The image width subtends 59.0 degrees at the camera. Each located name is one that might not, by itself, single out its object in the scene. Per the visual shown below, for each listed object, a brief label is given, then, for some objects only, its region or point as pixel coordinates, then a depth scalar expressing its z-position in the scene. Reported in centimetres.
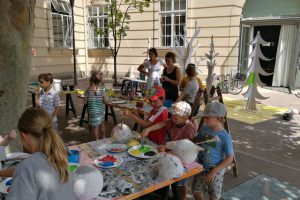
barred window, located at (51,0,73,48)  1314
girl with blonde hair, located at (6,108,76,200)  144
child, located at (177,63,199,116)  514
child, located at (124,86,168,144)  313
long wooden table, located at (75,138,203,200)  196
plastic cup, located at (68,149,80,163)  236
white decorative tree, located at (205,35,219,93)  752
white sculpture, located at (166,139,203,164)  229
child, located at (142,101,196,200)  271
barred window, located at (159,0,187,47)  1264
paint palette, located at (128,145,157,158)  247
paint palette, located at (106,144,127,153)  263
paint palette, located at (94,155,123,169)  228
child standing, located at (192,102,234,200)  250
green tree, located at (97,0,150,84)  1138
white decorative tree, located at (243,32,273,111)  773
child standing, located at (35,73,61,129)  431
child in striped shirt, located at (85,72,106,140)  476
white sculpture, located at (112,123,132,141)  279
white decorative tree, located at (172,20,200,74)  915
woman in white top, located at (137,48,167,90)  642
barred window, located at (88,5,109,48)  1515
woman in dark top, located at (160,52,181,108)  536
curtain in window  1077
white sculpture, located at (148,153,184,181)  205
